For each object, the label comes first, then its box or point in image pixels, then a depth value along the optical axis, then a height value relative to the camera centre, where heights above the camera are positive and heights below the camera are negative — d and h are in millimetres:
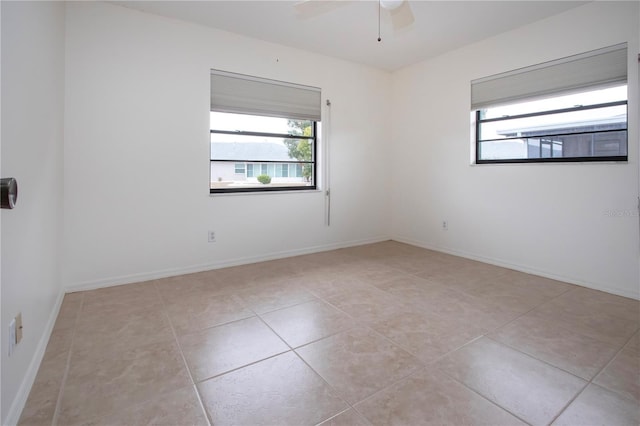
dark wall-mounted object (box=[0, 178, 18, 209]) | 1151 +64
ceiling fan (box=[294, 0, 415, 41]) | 2293 +1509
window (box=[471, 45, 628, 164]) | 3021 +1060
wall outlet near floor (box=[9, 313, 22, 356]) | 1404 -531
